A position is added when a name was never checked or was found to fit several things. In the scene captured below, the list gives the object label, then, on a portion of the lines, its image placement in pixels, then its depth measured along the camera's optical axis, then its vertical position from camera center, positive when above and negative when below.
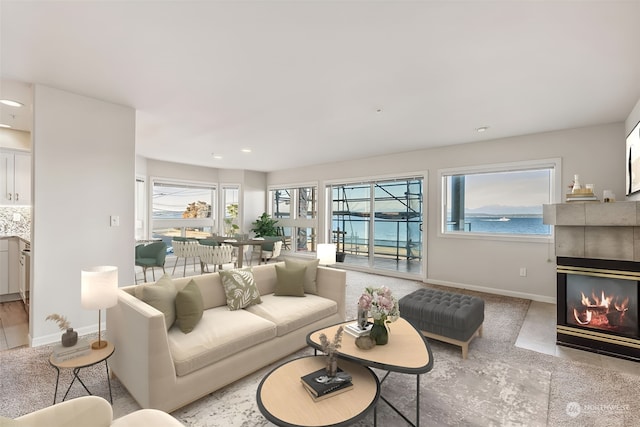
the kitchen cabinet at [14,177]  4.32 +0.54
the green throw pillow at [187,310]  2.27 -0.77
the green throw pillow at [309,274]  3.38 -0.70
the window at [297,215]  7.89 -0.02
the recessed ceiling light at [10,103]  3.26 +1.26
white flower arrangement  2.01 -0.63
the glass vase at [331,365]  1.68 -0.88
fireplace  2.77 -0.91
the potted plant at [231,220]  8.02 -0.17
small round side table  1.80 -0.95
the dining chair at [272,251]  7.17 -0.95
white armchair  1.14 -0.85
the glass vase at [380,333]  2.04 -0.84
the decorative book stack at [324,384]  1.58 -0.96
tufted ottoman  2.74 -1.00
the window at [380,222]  6.05 -0.18
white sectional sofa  1.84 -0.97
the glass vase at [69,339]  1.94 -0.84
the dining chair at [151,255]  5.14 -0.74
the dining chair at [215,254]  5.24 -0.73
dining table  5.34 -0.51
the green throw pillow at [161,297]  2.20 -0.65
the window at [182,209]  7.23 +0.12
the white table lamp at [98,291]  2.04 -0.55
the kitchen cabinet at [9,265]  4.18 -0.76
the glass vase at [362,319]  2.16 -0.79
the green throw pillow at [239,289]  2.81 -0.74
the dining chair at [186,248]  5.49 -0.65
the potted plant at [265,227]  8.26 -0.37
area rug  1.93 -1.35
